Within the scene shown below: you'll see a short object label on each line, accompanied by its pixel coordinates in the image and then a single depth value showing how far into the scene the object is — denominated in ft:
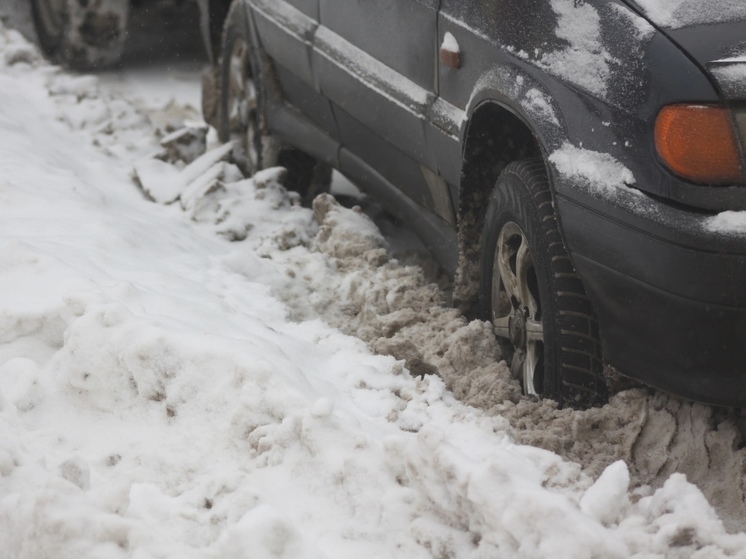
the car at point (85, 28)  51.39
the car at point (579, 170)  16.52
